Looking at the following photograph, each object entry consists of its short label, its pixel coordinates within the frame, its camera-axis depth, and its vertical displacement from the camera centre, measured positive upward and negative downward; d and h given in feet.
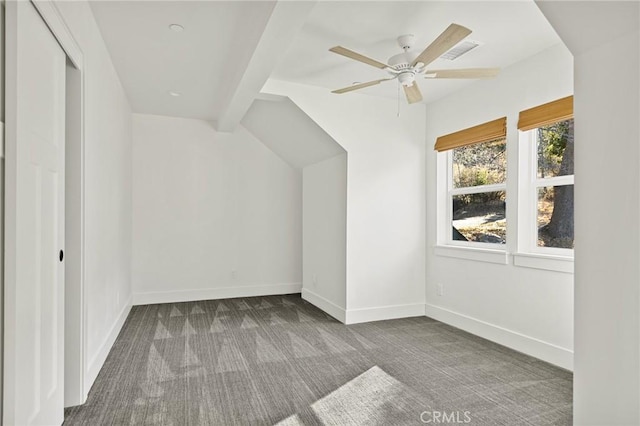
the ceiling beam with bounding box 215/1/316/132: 7.00 +3.75
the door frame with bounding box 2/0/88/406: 7.05 -1.68
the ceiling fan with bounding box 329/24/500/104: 7.25 +3.36
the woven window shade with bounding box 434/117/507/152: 11.21 +2.49
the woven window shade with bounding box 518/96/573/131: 9.20 +2.56
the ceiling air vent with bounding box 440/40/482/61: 9.24 +4.18
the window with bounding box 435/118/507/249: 11.73 +0.89
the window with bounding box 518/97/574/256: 9.71 +0.91
